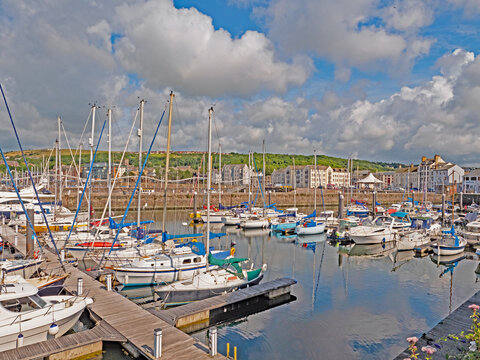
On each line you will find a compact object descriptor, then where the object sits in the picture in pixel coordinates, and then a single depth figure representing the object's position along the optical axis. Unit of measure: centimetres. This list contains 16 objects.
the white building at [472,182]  12179
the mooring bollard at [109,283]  1866
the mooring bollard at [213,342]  1186
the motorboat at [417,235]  3597
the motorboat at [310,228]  4441
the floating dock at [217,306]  1627
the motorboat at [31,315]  1274
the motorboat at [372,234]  3819
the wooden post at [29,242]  2495
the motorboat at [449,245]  3328
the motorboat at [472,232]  3844
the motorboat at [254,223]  4975
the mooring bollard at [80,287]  1791
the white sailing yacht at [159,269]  2138
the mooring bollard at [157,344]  1184
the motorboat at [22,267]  1920
